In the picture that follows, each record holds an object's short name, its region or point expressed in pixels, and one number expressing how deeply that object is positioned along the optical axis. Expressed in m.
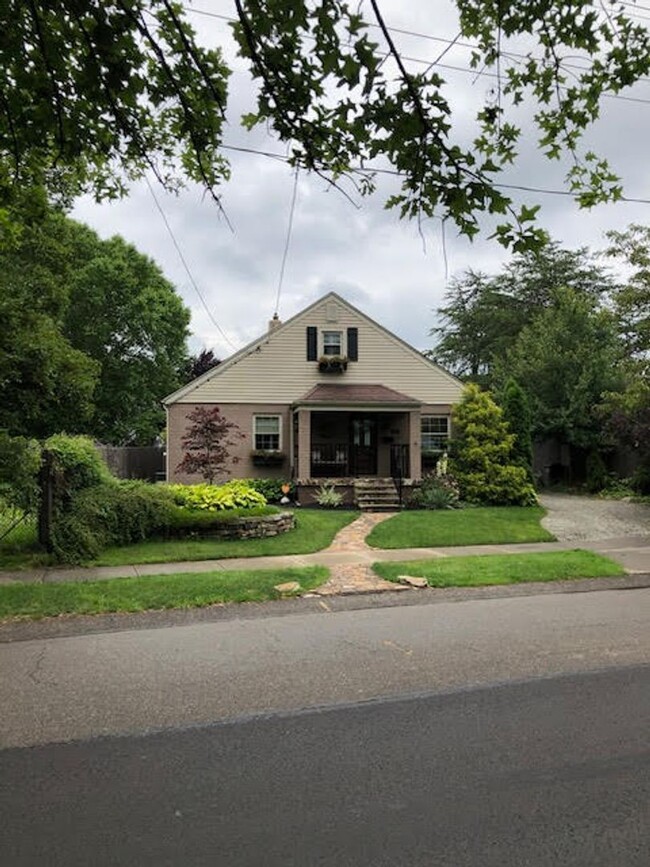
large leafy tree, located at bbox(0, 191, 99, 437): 9.57
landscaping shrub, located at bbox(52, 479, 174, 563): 10.94
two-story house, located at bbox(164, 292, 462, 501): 21.48
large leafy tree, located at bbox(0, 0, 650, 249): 3.68
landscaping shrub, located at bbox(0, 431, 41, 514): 9.61
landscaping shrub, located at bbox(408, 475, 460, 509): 18.39
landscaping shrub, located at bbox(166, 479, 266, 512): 13.35
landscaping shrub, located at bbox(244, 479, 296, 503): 19.80
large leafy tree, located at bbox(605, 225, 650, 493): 17.44
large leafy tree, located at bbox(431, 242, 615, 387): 40.88
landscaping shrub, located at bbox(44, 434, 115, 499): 11.53
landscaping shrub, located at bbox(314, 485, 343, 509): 18.56
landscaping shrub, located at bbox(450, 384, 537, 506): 19.20
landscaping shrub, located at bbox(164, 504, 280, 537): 12.79
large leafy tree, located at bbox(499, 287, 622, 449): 24.12
